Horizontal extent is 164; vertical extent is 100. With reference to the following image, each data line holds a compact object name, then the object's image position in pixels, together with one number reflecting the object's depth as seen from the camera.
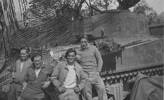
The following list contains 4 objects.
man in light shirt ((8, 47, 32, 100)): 3.79
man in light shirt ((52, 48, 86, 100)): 3.67
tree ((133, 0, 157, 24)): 18.15
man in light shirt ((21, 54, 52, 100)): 3.62
